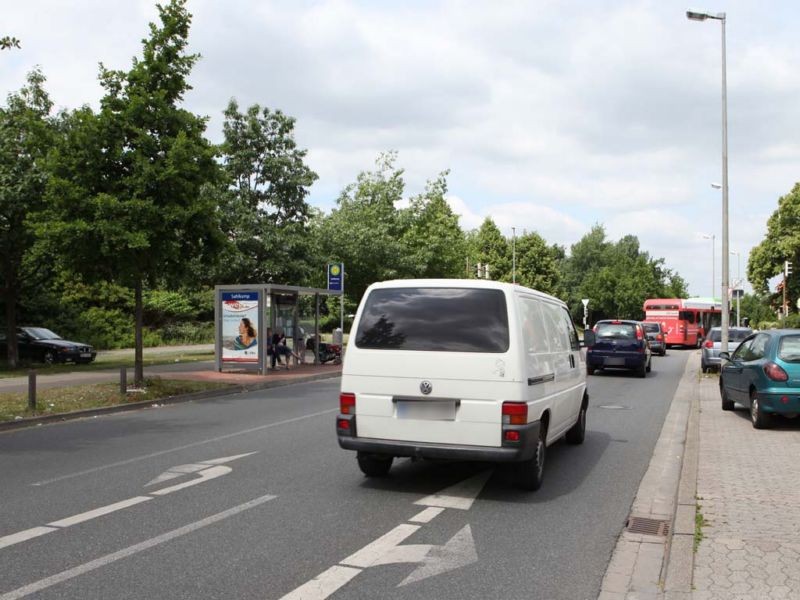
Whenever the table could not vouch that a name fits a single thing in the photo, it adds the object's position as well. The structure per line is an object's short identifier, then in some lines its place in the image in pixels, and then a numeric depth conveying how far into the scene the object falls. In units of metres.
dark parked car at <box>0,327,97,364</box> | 25.25
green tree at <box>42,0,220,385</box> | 14.45
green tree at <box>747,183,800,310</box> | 58.78
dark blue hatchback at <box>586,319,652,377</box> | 21.86
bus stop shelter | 21.08
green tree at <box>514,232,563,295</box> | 78.75
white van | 6.41
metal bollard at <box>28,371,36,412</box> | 12.39
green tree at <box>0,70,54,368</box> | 21.06
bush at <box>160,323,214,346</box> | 38.94
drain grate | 5.67
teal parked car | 10.62
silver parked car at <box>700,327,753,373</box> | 22.84
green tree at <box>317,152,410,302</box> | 38.34
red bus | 44.94
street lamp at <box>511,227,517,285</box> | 70.40
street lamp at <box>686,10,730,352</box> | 20.28
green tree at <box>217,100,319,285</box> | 28.81
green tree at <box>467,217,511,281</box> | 77.62
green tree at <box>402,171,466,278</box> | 41.25
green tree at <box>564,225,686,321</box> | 79.06
